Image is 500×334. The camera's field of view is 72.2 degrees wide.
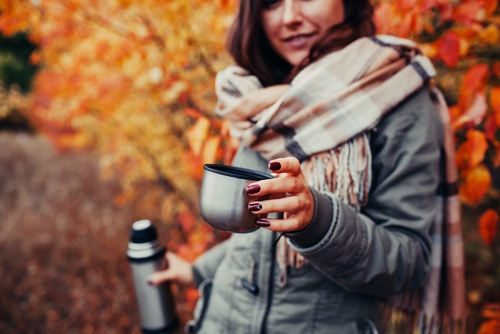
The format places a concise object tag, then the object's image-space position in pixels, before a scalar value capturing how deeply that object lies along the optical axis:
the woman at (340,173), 1.03
